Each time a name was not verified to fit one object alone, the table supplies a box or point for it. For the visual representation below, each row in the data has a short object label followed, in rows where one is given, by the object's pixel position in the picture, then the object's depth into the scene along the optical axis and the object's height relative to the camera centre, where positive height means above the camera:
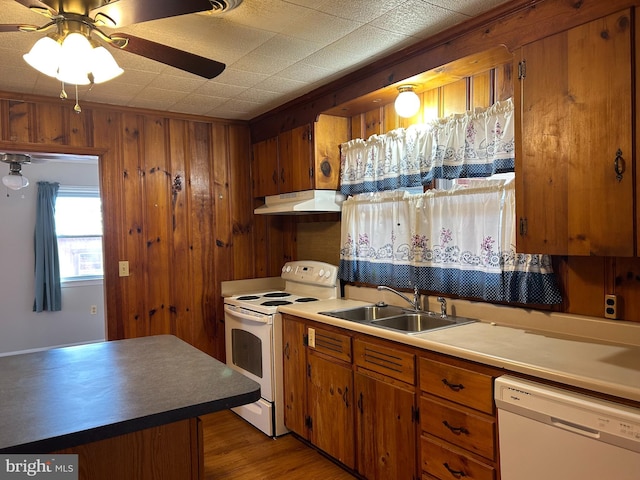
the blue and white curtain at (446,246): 2.27 -0.10
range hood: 3.32 +0.21
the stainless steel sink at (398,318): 2.59 -0.52
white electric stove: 3.16 -0.70
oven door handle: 3.17 -0.60
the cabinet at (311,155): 3.30 +0.56
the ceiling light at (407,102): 2.67 +0.72
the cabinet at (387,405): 1.88 -0.86
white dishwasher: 1.40 -0.68
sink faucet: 2.78 -0.41
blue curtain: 5.42 -0.16
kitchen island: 1.22 -0.49
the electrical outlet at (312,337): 2.83 -0.64
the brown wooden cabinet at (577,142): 1.66 +0.31
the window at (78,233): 5.68 +0.05
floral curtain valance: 2.31 +0.44
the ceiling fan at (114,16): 1.43 +0.71
